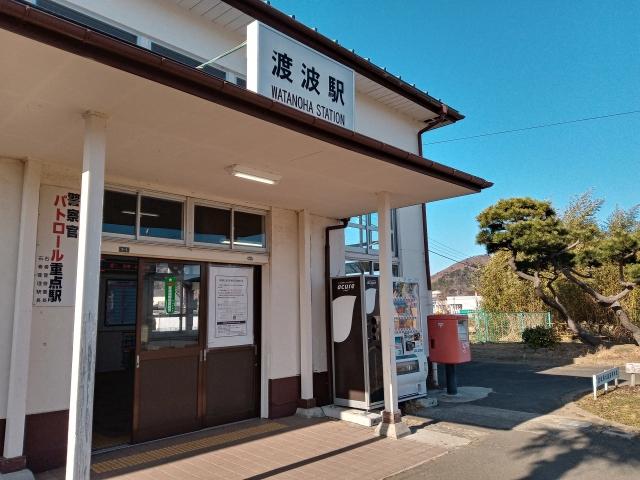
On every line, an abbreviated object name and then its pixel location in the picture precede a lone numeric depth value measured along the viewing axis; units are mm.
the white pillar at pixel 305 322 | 7309
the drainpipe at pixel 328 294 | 7777
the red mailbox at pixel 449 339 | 8438
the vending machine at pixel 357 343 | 7266
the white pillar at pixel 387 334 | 6309
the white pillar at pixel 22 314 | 4598
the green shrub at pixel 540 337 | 15305
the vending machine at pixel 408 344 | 7387
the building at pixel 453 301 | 28566
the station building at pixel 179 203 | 3625
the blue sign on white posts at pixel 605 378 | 8117
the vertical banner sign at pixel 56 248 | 5059
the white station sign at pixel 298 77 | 4652
